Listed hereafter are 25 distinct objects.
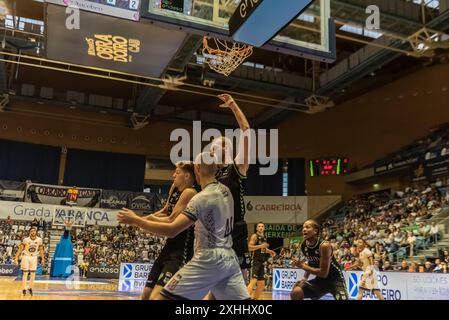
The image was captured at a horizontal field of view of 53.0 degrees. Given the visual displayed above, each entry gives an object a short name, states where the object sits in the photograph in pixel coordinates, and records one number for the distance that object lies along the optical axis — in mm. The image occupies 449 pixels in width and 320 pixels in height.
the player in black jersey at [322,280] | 6129
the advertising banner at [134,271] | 16531
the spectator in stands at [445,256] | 14744
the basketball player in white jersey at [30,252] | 12733
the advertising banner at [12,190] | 27156
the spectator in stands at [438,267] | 14026
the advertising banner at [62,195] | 27281
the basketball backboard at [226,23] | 8414
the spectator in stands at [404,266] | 15289
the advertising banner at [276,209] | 30641
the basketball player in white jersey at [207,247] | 3346
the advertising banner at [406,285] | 11383
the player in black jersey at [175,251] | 4887
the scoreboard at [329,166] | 29609
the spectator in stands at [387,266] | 16219
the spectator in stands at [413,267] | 14535
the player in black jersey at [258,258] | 9711
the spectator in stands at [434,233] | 17127
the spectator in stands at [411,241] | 17000
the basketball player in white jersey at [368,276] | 12117
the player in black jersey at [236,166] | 4188
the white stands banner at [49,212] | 25305
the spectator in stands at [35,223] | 24772
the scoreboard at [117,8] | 9469
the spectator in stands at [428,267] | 14499
